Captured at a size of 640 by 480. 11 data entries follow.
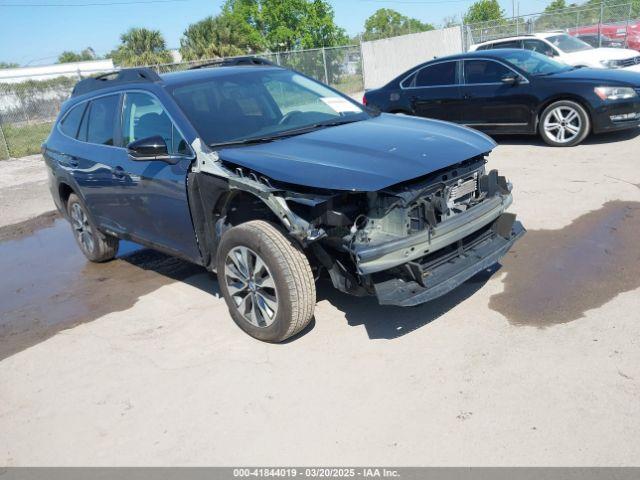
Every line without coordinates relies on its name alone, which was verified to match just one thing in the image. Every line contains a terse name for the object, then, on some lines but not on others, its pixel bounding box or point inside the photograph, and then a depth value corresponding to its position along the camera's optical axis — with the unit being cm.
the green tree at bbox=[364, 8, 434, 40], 9250
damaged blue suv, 357
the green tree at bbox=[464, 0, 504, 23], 7319
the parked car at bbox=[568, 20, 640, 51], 2050
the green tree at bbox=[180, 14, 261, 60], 3688
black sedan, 853
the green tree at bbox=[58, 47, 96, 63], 9738
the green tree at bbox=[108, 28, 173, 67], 4466
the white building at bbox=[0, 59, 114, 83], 5441
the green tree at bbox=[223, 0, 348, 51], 4588
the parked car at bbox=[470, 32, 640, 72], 1250
